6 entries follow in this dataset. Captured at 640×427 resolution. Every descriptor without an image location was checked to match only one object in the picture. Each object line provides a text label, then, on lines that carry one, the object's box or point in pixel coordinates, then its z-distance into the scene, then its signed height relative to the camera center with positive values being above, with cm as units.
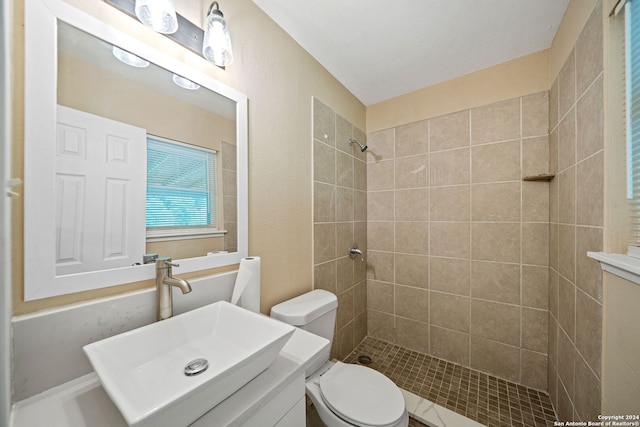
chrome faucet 77 -25
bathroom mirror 60 +22
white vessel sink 44 -39
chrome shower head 194 +62
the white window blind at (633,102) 75 +38
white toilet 95 -84
